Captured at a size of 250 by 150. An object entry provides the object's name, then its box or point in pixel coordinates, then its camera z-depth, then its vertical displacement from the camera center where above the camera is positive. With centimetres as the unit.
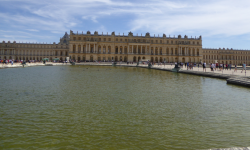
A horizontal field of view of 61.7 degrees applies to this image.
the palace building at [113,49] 9731 +1054
